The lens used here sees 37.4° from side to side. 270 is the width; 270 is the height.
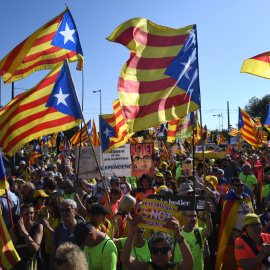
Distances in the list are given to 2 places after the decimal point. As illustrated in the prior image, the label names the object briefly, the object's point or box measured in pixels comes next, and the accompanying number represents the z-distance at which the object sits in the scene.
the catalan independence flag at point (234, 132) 28.41
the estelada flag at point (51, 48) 7.10
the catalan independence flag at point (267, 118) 9.95
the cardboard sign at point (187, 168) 11.37
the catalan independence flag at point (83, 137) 16.31
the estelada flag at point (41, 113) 6.23
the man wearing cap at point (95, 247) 3.92
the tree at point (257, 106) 90.57
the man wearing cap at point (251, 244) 4.30
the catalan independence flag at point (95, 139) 13.05
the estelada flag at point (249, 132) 16.09
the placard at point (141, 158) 10.21
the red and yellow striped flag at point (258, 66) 5.99
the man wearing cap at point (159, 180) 9.72
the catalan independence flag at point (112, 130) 8.62
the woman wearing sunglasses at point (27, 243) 4.88
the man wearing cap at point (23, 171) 13.84
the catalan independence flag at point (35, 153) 19.59
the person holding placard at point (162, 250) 3.68
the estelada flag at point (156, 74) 5.69
